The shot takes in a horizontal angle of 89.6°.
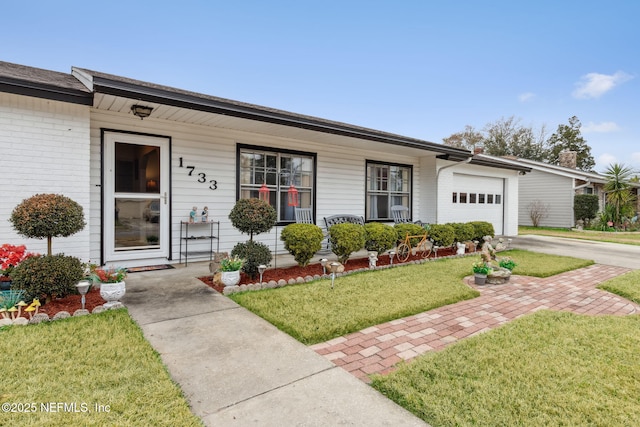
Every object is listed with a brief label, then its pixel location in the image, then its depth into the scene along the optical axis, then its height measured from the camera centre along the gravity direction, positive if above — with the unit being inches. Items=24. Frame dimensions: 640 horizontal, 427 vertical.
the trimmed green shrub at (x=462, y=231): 320.2 -19.2
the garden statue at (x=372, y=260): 233.8 -35.7
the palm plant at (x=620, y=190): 602.9 +44.5
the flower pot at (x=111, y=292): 140.5 -36.8
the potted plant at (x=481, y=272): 206.4 -39.0
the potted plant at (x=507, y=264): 220.4 -35.3
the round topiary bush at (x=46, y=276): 135.3 -29.6
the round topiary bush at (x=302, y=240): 213.3 -19.9
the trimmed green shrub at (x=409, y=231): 267.7 -16.5
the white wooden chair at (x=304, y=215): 300.0 -4.6
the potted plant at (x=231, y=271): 174.7 -33.9
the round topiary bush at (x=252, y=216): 196.4 -4.0
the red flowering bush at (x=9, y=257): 147.3 -23.1
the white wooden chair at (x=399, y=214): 370.3 -3.2
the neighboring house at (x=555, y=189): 647.1 +50.6
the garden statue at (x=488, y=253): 217.5 -28.2
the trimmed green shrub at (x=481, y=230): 343.3 -19.0
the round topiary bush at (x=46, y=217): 138.1 -4.4
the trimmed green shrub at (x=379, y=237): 248.4 -20.4
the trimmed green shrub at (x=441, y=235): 297.0 -21.5
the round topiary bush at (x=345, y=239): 229.8 -20.2
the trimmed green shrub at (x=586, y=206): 621.6 +14.2
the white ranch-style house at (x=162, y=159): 175.3 +37.9
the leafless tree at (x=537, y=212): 684.7 +1.9
